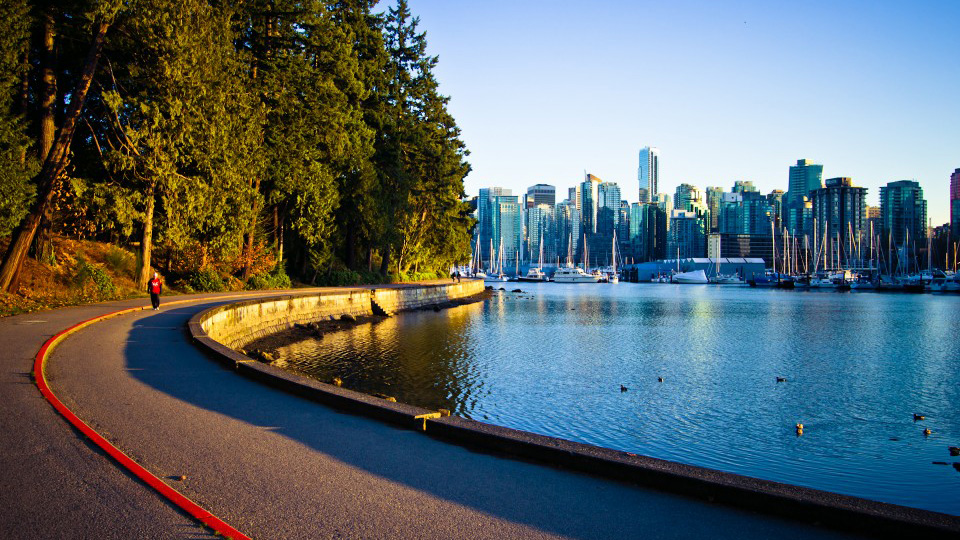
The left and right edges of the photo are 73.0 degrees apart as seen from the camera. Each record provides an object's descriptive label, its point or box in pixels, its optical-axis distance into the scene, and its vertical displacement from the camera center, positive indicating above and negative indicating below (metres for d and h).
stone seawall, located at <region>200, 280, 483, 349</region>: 21.64 -1.99
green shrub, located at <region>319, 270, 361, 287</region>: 44.81 -0.77
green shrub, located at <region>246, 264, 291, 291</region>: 37.06 -0.77
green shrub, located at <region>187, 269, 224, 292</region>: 32.88 -0.69
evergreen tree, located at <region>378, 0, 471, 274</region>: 51.19 +9.38
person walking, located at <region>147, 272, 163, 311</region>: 22.11 -0.74
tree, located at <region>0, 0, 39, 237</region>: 20.89 +4.50
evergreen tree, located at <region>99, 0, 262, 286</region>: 26.97 +6.34
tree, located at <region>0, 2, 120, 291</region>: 22.12 +3.83
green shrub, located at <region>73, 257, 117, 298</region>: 25.20 -0.45
